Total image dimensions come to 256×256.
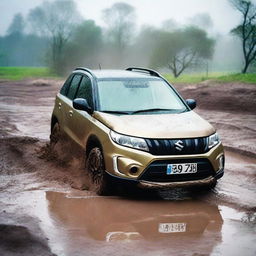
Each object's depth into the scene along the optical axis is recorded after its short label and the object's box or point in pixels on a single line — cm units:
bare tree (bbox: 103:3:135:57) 7244
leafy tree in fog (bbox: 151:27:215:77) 5950
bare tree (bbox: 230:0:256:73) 4600
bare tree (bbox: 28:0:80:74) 6788
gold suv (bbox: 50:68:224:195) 568
